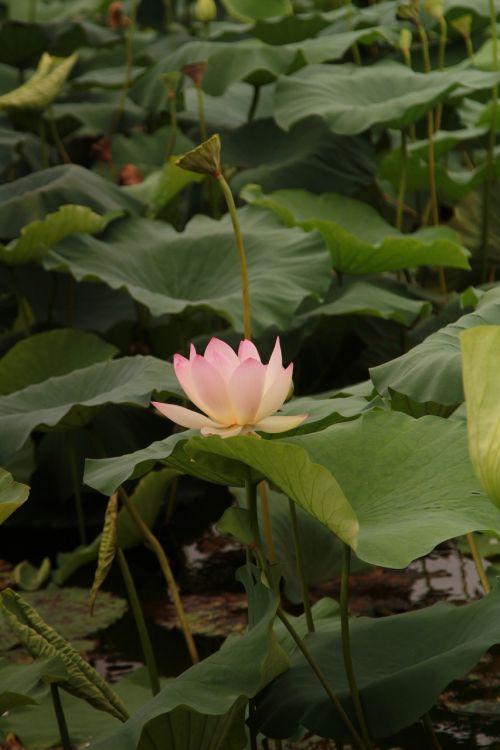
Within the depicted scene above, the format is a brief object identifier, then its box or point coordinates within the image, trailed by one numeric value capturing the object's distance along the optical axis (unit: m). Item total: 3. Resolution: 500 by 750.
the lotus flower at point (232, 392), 5.33
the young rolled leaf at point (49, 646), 5.49
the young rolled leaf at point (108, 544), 5.54
